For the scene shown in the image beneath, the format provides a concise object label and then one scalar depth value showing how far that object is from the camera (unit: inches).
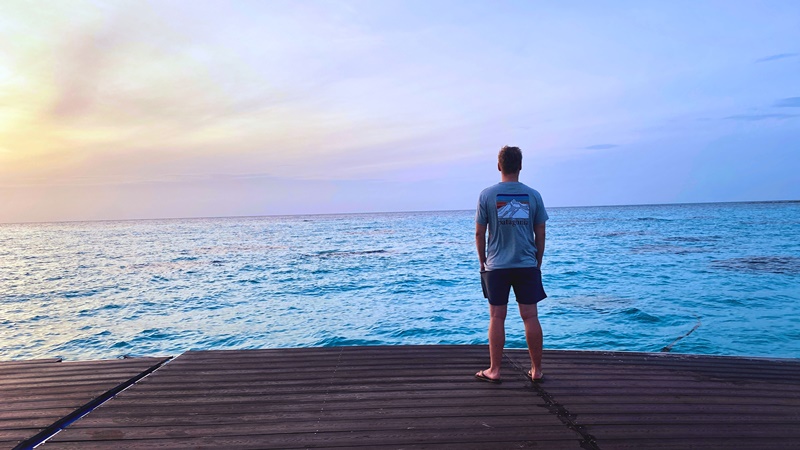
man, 177.0
